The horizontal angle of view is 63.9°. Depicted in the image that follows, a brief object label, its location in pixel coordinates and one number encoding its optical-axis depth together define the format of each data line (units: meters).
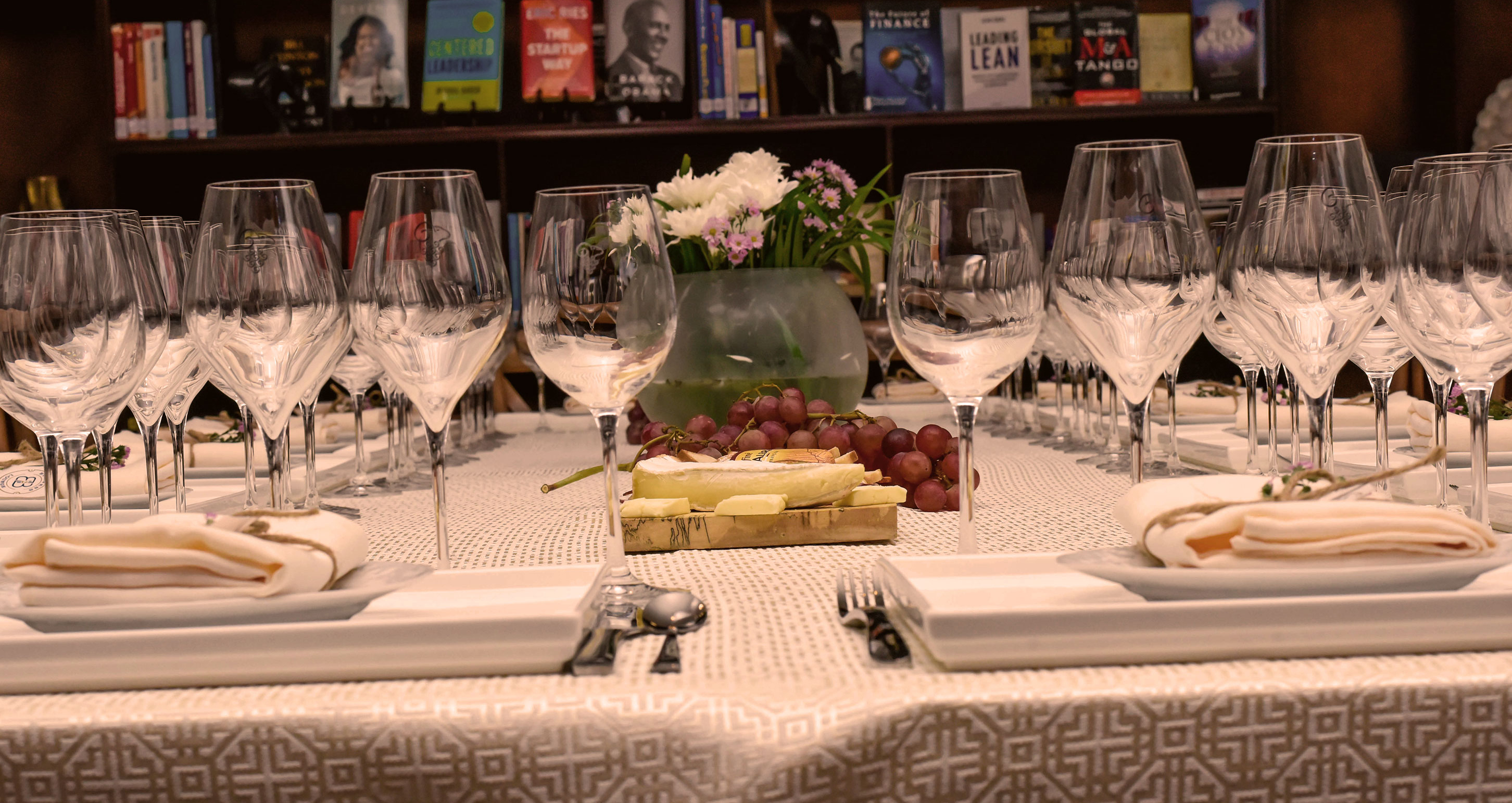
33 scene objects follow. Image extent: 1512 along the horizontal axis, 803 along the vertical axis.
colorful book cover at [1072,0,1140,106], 3.11
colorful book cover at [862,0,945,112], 3.11
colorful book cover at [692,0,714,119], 3.07
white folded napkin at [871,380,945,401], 2.17
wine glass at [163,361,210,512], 1.01
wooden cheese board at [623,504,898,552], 0.81
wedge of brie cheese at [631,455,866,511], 0.82
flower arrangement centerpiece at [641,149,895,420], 1.24
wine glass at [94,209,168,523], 0.67
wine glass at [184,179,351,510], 0.69
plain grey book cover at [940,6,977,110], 3.22
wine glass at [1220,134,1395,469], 0.68
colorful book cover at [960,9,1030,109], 3.14
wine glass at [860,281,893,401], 1.75
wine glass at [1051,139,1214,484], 0.74
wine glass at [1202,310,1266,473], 1.03
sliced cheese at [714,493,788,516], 0.81
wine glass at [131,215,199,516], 0.91
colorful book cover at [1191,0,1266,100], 3.12
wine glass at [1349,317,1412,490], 0.90
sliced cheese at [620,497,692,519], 0.81
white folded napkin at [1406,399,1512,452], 0.97
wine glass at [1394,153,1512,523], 0.63
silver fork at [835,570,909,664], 0.52
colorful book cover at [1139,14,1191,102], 3.17
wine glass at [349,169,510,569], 0.65
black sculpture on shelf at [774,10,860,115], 3.10
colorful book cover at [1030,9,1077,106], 3.14
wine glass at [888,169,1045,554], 0.68
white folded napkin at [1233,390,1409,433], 1.22
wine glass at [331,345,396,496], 1.24
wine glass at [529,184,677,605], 0.66
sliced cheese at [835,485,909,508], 0.82
